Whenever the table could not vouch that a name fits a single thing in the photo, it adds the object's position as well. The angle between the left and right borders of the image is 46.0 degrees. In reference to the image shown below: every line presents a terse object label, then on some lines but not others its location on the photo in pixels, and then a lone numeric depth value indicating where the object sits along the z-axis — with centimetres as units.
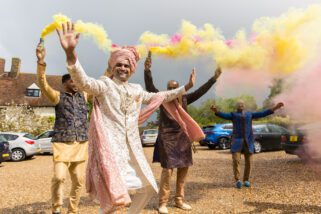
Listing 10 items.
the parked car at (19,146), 1684
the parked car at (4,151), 1391
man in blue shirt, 825
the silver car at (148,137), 2616
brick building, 3753
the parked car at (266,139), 1786
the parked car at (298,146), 1145
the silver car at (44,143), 1906
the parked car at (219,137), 2083
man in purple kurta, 603
